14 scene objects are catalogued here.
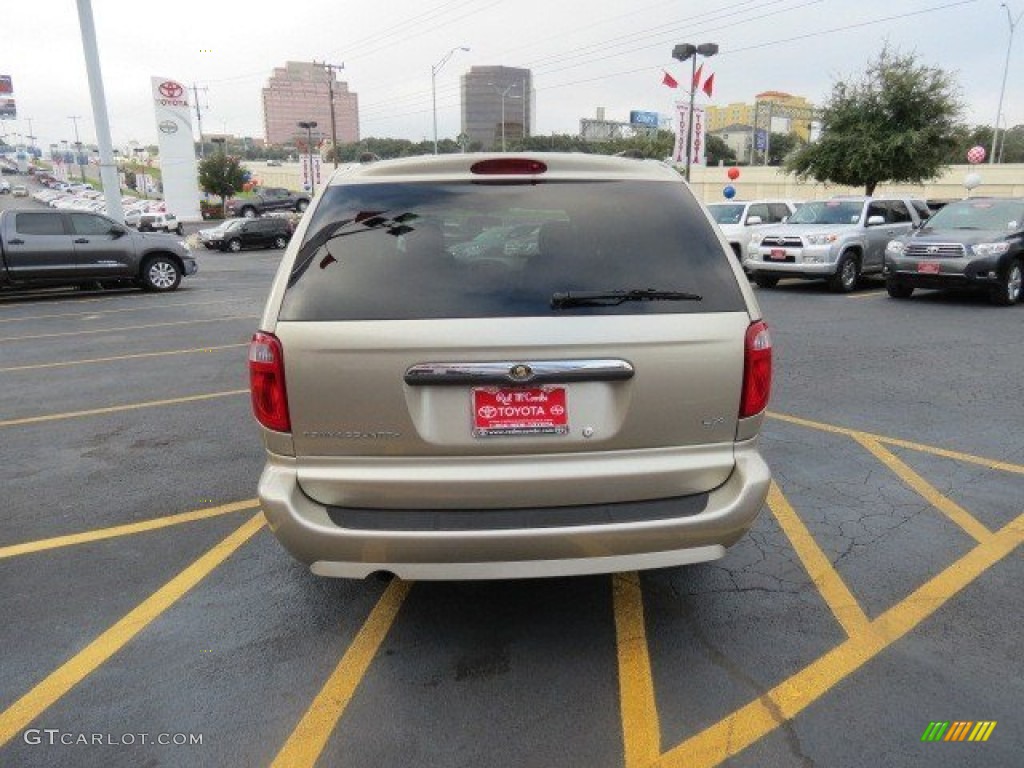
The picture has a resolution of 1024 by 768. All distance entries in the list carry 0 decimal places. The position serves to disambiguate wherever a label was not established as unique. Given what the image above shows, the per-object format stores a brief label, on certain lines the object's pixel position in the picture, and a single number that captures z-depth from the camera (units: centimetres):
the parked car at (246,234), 3175
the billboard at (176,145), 5347
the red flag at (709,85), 2277
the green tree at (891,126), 2439
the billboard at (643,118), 11662
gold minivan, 247
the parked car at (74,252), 1422
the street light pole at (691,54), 2175
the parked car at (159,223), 4324
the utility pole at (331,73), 5199
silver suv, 1359
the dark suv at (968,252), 1149
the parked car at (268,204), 4972
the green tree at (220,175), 6600
